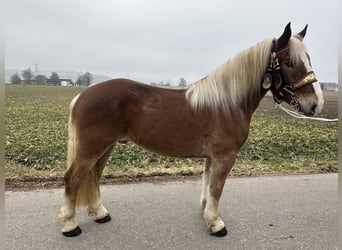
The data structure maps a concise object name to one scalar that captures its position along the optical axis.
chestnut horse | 2.37
